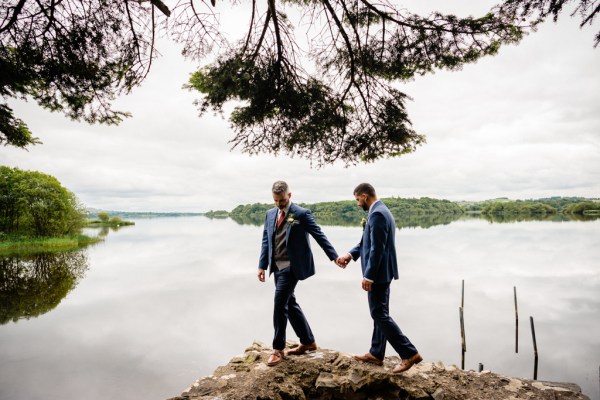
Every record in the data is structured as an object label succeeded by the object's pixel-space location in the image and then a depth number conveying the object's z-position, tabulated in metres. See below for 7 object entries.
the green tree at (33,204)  30.62
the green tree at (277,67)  3.92
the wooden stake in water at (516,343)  10.32
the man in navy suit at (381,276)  3.56
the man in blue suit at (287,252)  3.86
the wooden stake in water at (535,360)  9.19
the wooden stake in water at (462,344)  9.41
